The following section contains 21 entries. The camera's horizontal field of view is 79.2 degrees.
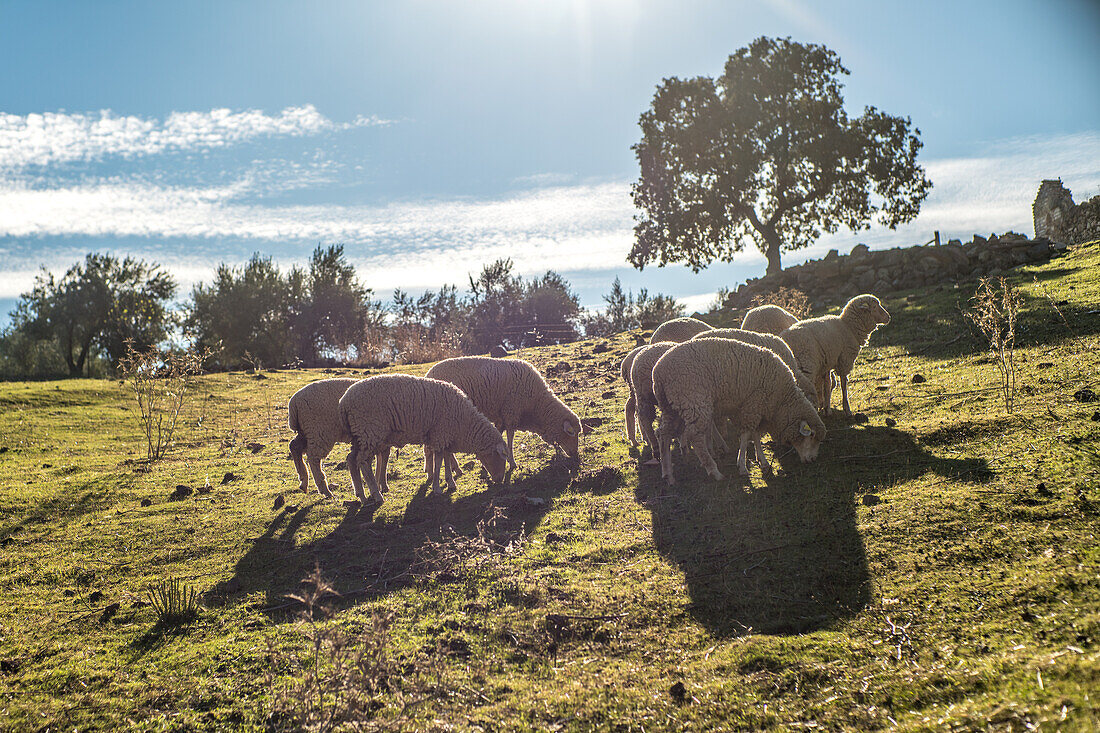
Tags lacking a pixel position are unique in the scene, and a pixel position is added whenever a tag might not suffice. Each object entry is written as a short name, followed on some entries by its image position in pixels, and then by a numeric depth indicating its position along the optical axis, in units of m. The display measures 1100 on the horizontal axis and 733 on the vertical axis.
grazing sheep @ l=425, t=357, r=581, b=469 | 12.02
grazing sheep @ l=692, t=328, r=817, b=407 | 9.98
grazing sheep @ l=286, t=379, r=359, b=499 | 10.39
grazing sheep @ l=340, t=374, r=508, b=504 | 9.78
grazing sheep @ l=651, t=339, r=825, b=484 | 8.94
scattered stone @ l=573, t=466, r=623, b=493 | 9.54
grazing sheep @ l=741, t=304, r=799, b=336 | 13.53
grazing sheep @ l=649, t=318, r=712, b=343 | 13.12
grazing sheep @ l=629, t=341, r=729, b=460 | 10.24
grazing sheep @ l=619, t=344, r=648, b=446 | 11.92
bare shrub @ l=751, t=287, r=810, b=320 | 19.36
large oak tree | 33.16
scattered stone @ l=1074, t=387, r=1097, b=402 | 8.34
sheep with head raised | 11.14
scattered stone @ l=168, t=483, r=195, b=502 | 10.88
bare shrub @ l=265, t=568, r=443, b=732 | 4.45
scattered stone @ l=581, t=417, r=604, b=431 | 13.18
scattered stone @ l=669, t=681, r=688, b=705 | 4.32
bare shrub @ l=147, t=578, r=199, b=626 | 6.29
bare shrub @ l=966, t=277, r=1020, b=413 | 9.09
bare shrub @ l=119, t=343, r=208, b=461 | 14.06
